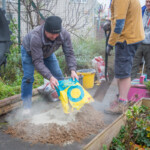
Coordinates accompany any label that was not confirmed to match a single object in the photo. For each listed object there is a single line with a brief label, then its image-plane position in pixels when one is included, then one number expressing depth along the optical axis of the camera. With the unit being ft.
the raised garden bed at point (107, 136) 6.20
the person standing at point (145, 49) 15.20
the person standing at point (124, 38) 10.44
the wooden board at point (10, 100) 11.38
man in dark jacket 9.07
